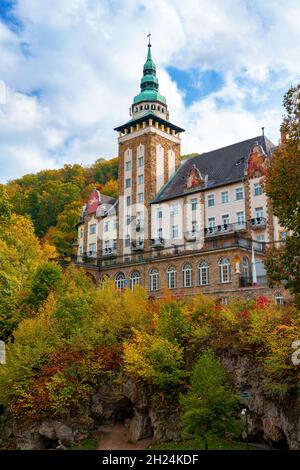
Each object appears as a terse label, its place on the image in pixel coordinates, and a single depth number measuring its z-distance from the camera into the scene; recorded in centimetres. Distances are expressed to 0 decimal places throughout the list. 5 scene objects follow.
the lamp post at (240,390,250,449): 2511
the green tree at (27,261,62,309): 3903
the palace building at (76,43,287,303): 4509
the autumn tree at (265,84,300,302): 2045
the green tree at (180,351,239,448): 2384
